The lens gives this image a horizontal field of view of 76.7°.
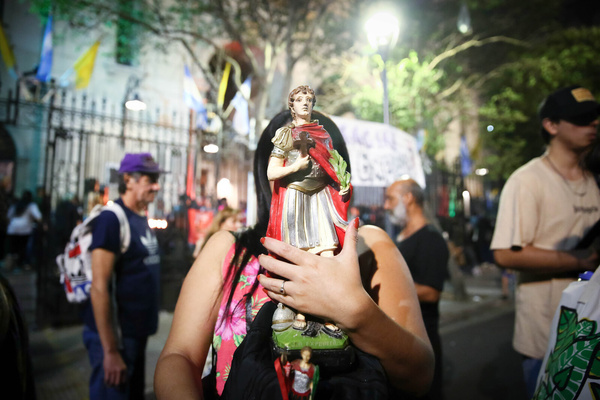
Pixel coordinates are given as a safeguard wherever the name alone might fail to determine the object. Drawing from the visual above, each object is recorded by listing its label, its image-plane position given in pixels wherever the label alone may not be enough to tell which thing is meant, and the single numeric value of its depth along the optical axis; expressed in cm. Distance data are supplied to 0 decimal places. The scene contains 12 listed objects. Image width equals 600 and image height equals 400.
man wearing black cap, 227
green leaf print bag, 117
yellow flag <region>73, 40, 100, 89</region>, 935
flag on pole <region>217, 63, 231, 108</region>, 1099
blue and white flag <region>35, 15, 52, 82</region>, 978
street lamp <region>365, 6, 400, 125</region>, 543
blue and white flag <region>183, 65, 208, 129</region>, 1030
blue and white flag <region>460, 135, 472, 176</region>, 1408
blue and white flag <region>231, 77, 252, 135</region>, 981
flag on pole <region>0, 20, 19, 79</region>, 802
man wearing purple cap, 270
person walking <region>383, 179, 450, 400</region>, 319
